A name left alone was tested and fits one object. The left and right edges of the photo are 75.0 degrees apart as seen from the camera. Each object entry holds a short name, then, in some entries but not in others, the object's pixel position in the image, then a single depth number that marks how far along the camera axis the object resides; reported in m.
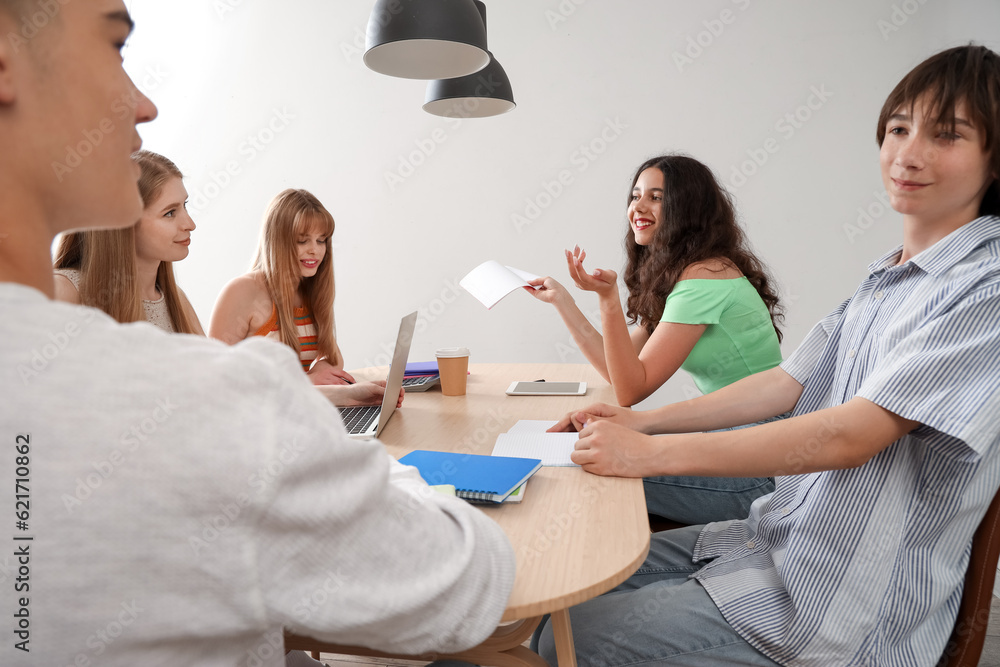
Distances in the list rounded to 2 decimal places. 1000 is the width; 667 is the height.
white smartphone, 1.85
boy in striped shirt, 0.83
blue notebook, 0.93
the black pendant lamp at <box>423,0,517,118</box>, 2.25
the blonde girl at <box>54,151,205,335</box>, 1.78
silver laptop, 1.39
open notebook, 1.17
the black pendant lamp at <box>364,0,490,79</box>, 1.61
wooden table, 0.72
